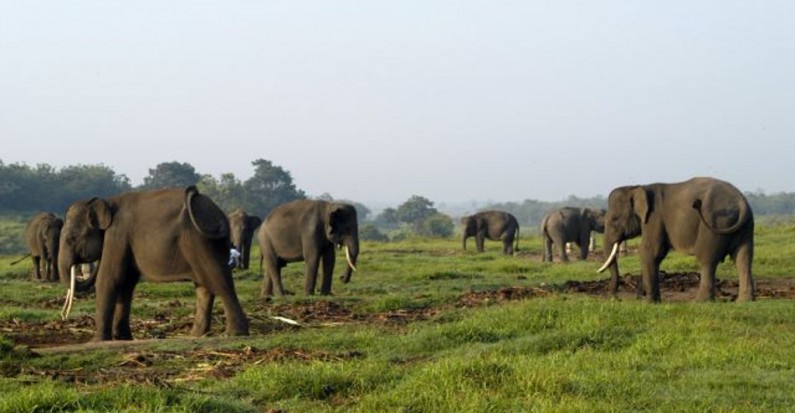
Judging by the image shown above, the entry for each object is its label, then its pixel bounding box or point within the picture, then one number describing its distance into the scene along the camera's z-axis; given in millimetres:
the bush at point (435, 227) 94188
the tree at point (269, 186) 102500
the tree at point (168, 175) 104875
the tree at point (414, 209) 123938
